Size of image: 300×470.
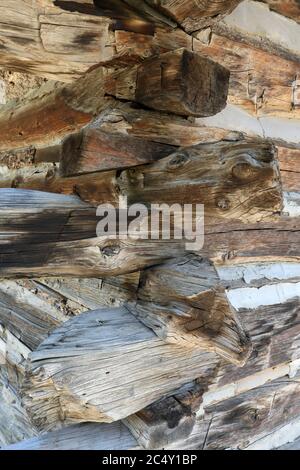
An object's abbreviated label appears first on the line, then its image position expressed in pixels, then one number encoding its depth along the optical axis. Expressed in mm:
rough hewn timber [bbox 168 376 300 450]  1612
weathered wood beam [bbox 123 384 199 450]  1322
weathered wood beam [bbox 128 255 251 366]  1219
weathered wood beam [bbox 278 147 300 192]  1645
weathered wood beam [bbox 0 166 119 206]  1306
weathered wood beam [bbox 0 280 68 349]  2025
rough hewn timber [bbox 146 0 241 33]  1110
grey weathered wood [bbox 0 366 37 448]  2207
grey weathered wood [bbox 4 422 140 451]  1321
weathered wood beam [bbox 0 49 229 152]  1195
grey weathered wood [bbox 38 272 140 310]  1394
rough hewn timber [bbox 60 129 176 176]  1200
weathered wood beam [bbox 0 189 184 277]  1093
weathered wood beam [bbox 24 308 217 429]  1120
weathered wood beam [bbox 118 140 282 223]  1092
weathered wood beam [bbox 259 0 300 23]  1566
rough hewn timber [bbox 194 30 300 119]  1409
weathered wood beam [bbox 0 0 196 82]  1064
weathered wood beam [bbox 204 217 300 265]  1479
